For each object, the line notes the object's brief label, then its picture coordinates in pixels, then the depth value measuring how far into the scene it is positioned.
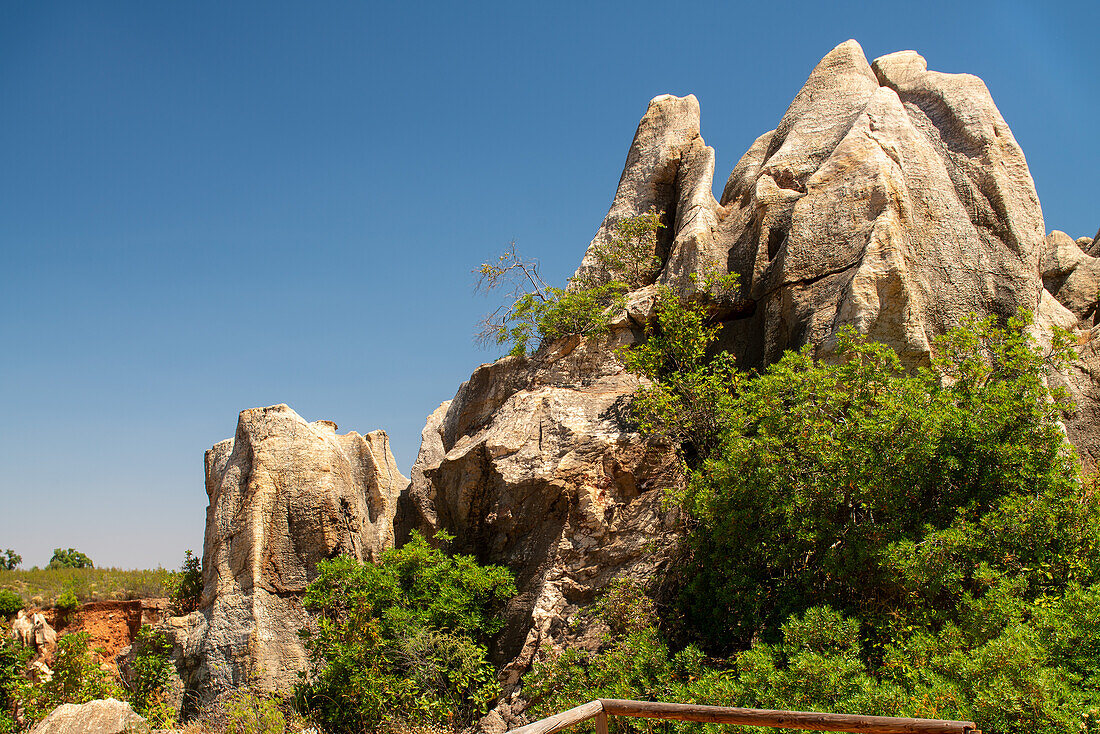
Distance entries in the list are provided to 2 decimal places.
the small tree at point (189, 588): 15.04
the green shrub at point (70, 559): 42.28
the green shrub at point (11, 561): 40.16
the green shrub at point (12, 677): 12.98
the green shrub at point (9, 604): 20.95
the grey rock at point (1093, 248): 19.11
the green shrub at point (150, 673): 12.03
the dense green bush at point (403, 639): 10.12
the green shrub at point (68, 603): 21.83
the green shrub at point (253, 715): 10.02
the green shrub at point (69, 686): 12.51
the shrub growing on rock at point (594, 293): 13.20
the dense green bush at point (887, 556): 6.14
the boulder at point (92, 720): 10.30
